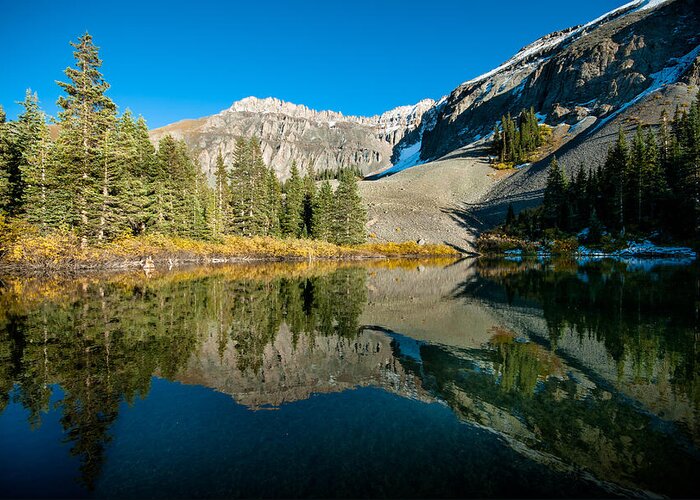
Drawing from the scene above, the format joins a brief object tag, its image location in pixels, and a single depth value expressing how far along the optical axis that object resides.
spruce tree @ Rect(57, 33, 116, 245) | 34.50
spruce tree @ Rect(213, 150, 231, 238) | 57.50
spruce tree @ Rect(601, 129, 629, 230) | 60.34
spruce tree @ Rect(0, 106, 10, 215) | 36.78
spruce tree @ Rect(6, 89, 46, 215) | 37.78
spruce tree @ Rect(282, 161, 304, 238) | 66.62
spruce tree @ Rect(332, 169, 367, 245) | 66.12
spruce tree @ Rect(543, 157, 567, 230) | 68.75
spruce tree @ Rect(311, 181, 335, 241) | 66.56
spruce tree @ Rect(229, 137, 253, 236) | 61.22
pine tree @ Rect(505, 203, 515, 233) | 73.00
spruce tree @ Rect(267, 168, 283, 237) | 65.69
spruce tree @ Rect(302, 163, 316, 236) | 69.75
